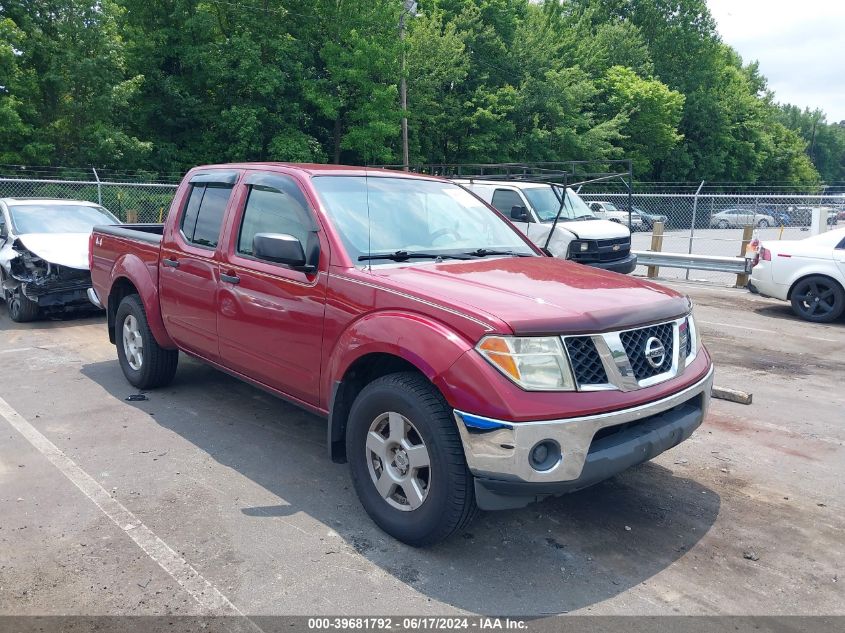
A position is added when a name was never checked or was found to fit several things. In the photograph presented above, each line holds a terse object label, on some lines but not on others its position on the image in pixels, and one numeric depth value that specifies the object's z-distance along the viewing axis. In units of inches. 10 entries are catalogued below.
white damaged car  352.2
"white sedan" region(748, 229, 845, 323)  391.7
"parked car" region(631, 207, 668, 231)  1030.4
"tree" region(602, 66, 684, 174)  1787.3
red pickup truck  121.6
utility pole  1034.1
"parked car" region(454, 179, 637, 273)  458.3
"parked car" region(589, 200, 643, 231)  799.9
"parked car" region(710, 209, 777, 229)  829.8
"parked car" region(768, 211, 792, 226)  883.8
